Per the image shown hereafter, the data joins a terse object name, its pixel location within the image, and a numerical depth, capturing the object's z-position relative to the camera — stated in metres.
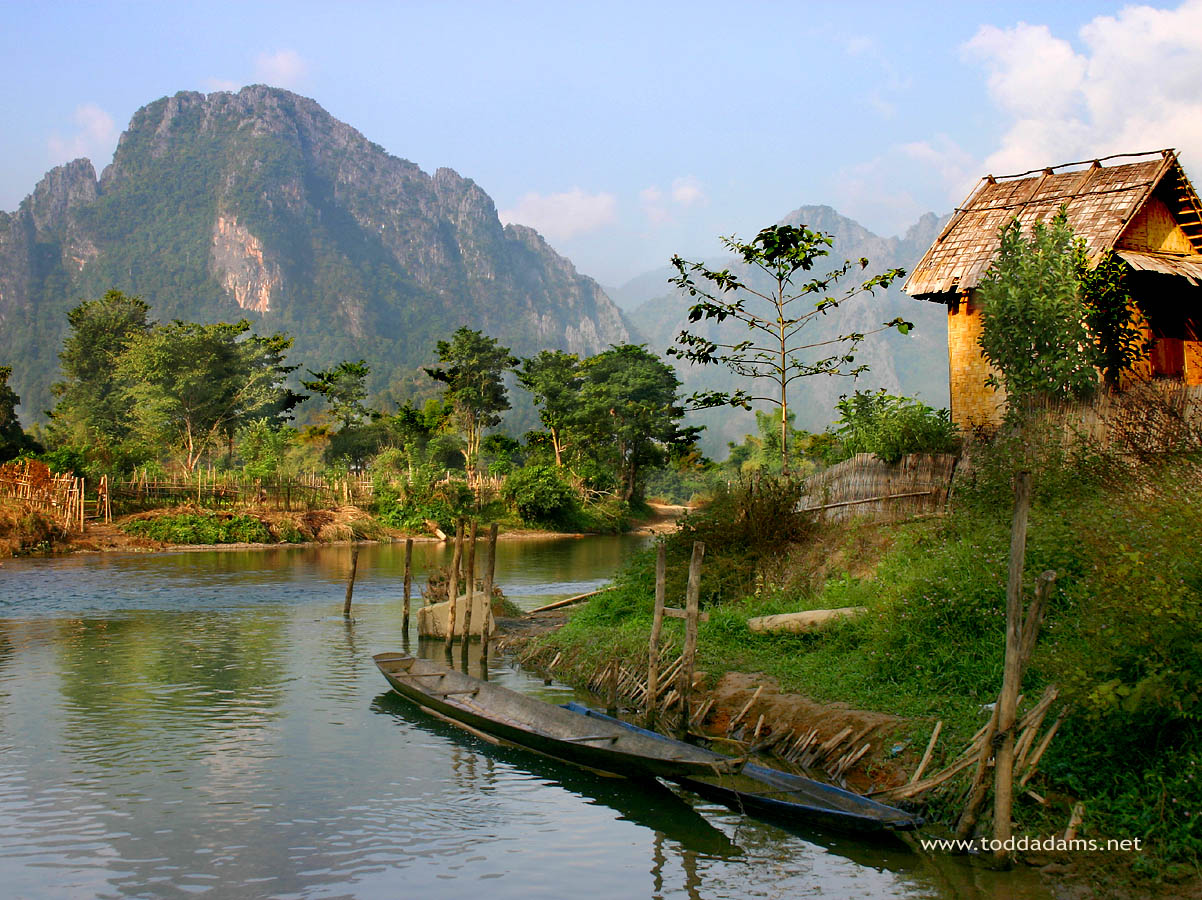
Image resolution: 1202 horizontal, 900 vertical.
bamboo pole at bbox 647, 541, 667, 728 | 10.55
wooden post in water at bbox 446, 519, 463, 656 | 15.87
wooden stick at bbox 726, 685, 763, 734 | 10.12
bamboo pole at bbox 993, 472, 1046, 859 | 6.45
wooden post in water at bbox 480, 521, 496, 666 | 15.56
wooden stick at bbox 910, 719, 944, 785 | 7.52
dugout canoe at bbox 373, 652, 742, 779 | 8.63
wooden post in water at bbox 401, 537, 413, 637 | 17.92
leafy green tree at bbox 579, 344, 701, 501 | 53.62
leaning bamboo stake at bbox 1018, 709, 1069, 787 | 6.82
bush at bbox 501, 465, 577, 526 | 46.97
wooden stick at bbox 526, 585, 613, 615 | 20.03
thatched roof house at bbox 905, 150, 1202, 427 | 19.64
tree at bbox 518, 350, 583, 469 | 53.53
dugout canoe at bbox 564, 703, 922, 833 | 7.28
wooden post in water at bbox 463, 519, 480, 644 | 15.22
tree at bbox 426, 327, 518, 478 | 55.56
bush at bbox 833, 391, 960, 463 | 15.12
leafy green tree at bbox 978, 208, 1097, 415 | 15.84
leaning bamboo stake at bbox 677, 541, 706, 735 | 10.10
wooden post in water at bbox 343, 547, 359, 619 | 20.19
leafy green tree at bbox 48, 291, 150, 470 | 55.06
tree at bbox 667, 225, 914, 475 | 17.53
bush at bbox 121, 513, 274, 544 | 35.41
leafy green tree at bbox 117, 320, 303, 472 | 47.16
